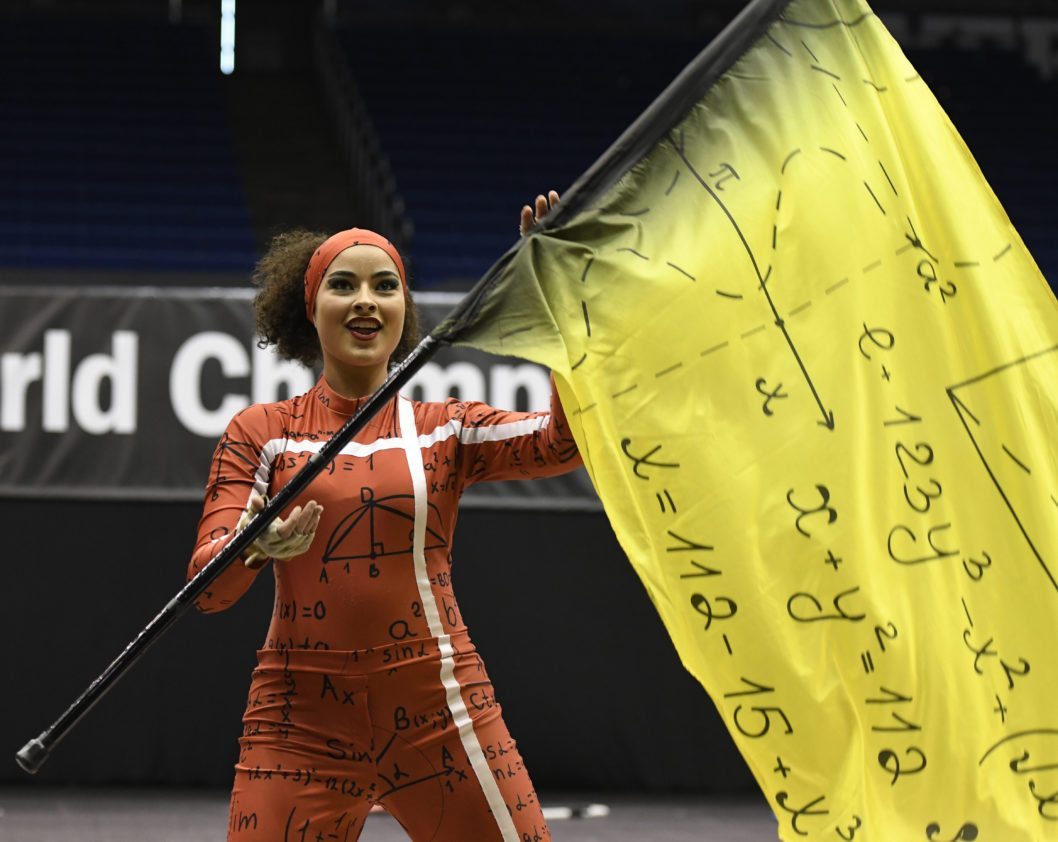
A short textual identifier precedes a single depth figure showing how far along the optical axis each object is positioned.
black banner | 14.51
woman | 5.49
